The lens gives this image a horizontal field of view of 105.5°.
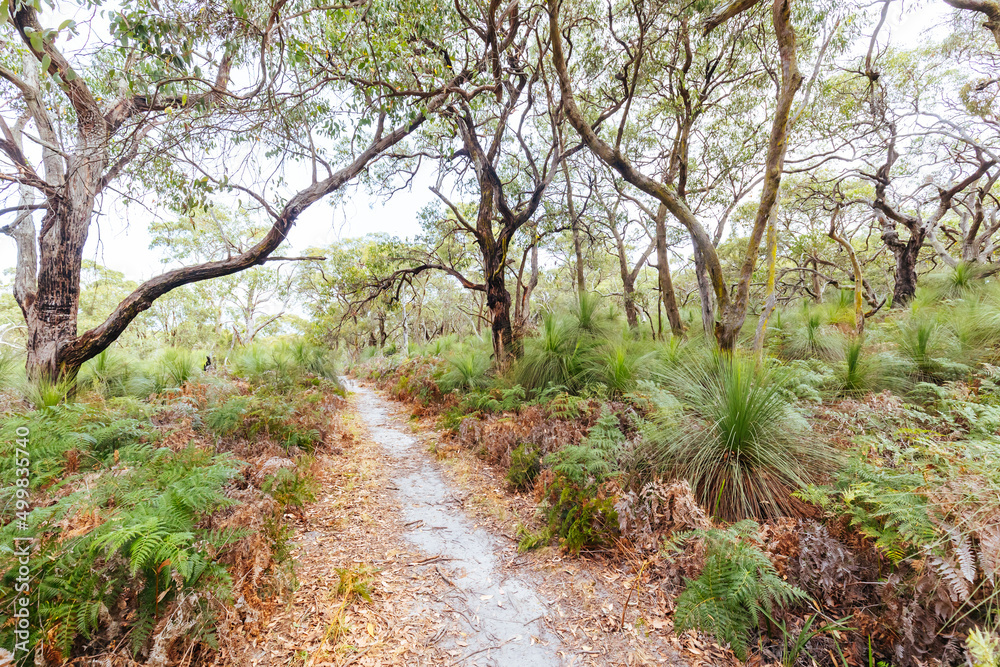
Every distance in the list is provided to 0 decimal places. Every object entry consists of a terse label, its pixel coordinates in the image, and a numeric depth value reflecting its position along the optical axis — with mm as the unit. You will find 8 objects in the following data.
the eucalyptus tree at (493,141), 5852
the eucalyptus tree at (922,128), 8336
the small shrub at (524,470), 4328
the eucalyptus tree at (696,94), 4320
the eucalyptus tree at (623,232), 10945
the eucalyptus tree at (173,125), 4070
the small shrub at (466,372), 7668
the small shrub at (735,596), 2092
